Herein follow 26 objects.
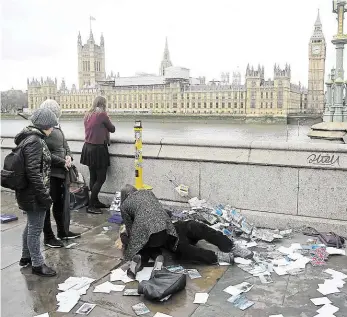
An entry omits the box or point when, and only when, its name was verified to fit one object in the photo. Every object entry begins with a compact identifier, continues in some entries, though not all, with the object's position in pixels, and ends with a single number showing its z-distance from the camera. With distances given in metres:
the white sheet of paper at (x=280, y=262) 4.05
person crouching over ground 3.84
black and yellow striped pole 5.84
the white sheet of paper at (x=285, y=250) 4.38
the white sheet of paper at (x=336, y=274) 3.72
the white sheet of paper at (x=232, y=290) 3.42
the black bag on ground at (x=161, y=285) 3.26
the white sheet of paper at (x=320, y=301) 3.22
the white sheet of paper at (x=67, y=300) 3.17
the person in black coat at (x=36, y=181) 3.52
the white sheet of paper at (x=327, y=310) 3.06
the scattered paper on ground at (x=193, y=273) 3.74
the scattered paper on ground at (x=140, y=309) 3.10
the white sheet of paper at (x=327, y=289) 3.42
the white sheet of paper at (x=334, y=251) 4.32
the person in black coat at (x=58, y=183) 4.47
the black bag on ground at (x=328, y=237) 4.54
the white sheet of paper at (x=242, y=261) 4.08
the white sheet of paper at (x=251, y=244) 4.58
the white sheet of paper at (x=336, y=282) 3.54
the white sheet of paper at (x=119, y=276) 3.69
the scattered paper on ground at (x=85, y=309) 3.12
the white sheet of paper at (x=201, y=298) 3.27
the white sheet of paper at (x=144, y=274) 3.70
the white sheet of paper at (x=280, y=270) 3.84
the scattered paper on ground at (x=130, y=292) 3.39
